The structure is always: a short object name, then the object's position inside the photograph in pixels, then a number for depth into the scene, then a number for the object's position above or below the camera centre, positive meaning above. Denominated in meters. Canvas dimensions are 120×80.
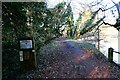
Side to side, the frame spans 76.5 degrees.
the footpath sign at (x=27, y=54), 2.25 -0.46
